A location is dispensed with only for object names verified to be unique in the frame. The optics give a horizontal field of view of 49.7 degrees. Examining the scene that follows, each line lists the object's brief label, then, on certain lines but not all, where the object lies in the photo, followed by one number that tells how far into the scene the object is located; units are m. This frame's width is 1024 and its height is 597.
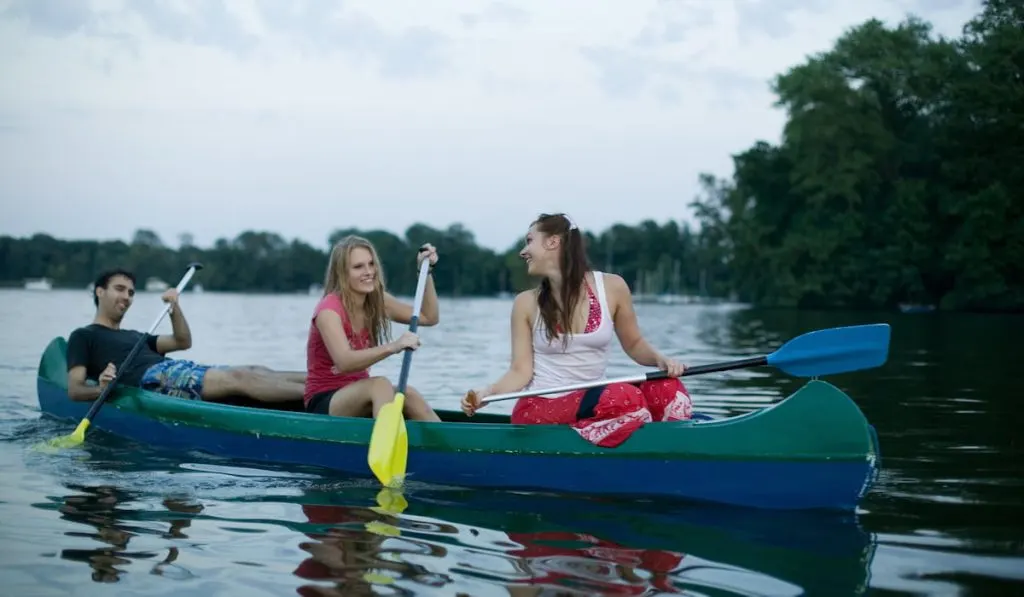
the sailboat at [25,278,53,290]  108.94
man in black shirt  7.61
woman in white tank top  5.35
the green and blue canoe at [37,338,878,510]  4.92
